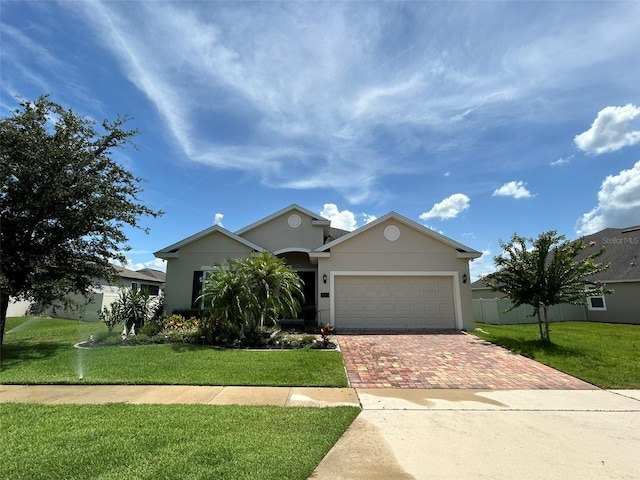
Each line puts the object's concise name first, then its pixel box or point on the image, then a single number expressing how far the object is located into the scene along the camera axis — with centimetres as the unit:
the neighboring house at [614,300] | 2053
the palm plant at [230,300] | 1100
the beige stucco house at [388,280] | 1475
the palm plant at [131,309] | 1298
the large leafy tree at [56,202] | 995
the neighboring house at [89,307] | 1919
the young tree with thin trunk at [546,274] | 1167
